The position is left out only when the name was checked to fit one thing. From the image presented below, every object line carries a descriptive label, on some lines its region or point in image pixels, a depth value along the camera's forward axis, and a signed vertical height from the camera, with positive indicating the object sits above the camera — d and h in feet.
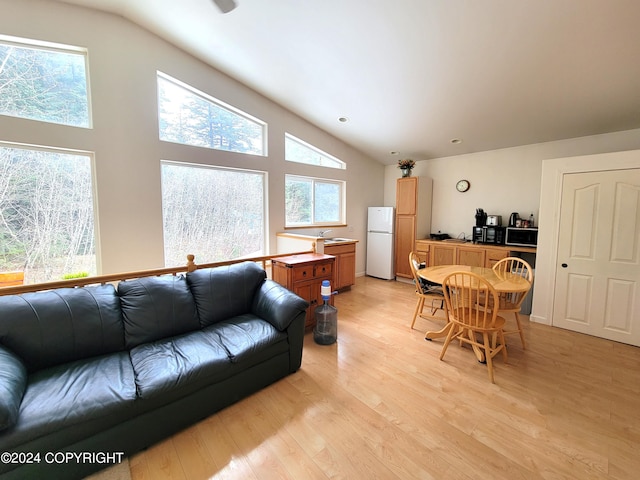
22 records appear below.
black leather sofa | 4.46 -3.13
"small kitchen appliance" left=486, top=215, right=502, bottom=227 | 14.53 -0.02
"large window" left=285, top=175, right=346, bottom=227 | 15.53 +1.14
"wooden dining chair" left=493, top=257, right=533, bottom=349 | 8.55 -2.78
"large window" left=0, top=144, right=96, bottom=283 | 8.47 +0.14
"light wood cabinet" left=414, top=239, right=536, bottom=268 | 13.38 -1.74
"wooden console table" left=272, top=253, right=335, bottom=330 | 10.14 -2.16
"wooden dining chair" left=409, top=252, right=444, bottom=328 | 10.44 -2.88
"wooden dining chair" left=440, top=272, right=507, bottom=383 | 7.66 -2.99
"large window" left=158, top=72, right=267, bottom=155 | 11.25 +4.48
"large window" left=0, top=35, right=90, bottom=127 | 8.38 +4.48
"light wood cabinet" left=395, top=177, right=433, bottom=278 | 16.92 +0.33
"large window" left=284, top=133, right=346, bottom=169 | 15.21 +3.94
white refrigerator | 17.88 -1.52
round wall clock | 16.25 +2.14
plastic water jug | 9.73 -3.89
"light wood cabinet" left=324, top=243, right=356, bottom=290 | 14.93 -2.47
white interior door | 9.48 -1.30
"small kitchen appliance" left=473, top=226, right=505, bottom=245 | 14.30 -0.76
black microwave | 12.85 -0.78
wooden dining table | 8.09 -1.96
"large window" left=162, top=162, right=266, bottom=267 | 11.53 +0.31
